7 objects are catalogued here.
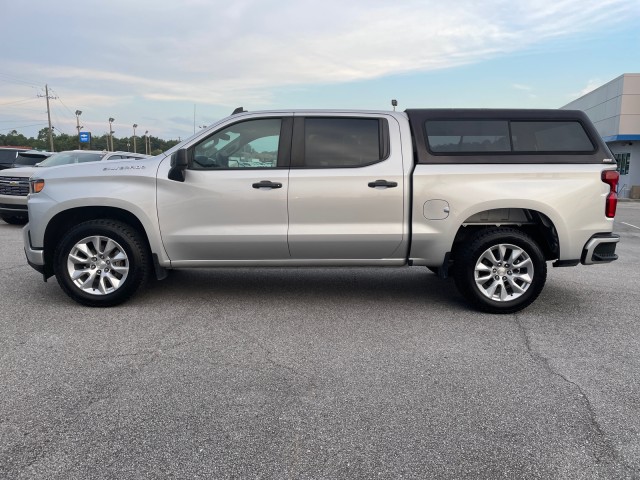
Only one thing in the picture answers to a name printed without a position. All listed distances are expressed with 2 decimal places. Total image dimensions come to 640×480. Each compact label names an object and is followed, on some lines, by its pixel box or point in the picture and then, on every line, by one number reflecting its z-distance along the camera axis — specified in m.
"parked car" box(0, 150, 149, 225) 11.26
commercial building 30.02
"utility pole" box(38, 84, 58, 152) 62.99
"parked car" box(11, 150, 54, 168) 14.12
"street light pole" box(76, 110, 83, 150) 73.06
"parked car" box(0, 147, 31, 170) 16.54
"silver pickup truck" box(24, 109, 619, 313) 5.19
